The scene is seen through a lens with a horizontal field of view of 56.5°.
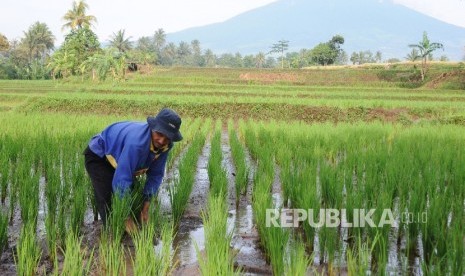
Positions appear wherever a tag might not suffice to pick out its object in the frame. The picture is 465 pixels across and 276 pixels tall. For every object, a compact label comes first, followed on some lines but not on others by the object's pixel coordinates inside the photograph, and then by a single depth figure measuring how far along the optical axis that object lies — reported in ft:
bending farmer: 9.38
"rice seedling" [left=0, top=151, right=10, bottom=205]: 13.33
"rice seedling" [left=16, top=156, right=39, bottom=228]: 10.30
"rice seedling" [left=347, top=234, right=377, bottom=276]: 6.66
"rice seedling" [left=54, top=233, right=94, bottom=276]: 6.79
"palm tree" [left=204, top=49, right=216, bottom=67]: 255.13
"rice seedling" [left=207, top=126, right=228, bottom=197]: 12.83
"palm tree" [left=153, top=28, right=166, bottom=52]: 260.62
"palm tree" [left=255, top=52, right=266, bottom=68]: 213.42
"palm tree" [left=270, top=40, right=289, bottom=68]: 180.18
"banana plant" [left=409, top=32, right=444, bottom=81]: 99.88
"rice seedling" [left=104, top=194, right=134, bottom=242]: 9.02
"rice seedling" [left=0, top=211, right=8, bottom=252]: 8.62
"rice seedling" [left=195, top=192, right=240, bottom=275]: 6.85
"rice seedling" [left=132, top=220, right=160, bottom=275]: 6.97
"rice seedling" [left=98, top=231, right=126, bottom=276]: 6.96
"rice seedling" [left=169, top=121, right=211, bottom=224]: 11.09
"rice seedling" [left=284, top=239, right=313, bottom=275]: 6.68
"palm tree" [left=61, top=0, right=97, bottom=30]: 125.80
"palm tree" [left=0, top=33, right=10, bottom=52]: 112.76
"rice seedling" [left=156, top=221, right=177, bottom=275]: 7.42
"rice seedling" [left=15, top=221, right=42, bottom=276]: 7.33
